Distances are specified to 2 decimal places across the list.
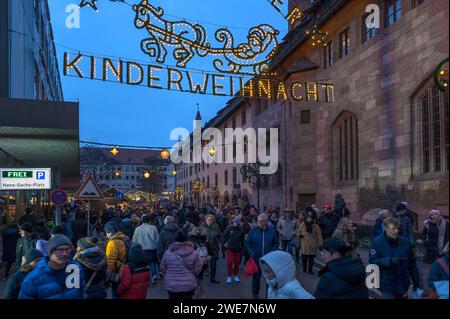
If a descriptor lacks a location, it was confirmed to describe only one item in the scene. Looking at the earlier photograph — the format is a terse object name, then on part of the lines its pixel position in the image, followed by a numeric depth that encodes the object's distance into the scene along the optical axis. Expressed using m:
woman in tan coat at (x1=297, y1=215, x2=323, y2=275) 12.00
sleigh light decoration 12.72
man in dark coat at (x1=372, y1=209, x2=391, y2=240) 10.45
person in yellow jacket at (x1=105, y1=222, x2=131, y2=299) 6.23
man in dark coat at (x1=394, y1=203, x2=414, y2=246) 10.35
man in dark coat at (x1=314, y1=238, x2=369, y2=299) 4.11
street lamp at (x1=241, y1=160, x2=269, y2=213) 30.47
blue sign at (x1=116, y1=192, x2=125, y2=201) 28.58
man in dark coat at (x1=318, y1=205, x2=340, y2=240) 13.27
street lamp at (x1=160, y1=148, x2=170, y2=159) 24.58
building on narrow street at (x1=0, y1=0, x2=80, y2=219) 13.32
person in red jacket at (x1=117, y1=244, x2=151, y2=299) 6.00
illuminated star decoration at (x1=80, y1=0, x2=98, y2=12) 11.56
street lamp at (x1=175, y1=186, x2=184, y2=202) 67.31
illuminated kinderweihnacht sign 12.05
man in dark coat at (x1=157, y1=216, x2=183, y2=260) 9.12
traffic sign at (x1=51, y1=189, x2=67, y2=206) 12.99
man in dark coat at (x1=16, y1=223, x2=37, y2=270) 9.79
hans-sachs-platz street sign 13.16
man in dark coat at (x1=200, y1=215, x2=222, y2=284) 11.23
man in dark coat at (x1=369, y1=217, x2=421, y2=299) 5.93
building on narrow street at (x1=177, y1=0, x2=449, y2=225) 14.94
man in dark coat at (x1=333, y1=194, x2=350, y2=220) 14.63
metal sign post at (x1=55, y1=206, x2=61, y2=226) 12.49
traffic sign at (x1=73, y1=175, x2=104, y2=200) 12.55
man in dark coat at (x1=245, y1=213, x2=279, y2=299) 9.21
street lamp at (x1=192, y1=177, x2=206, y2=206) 50.69
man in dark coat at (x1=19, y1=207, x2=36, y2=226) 13.25
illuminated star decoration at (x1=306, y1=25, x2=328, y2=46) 14.50
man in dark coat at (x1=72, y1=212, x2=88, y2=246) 14.67
